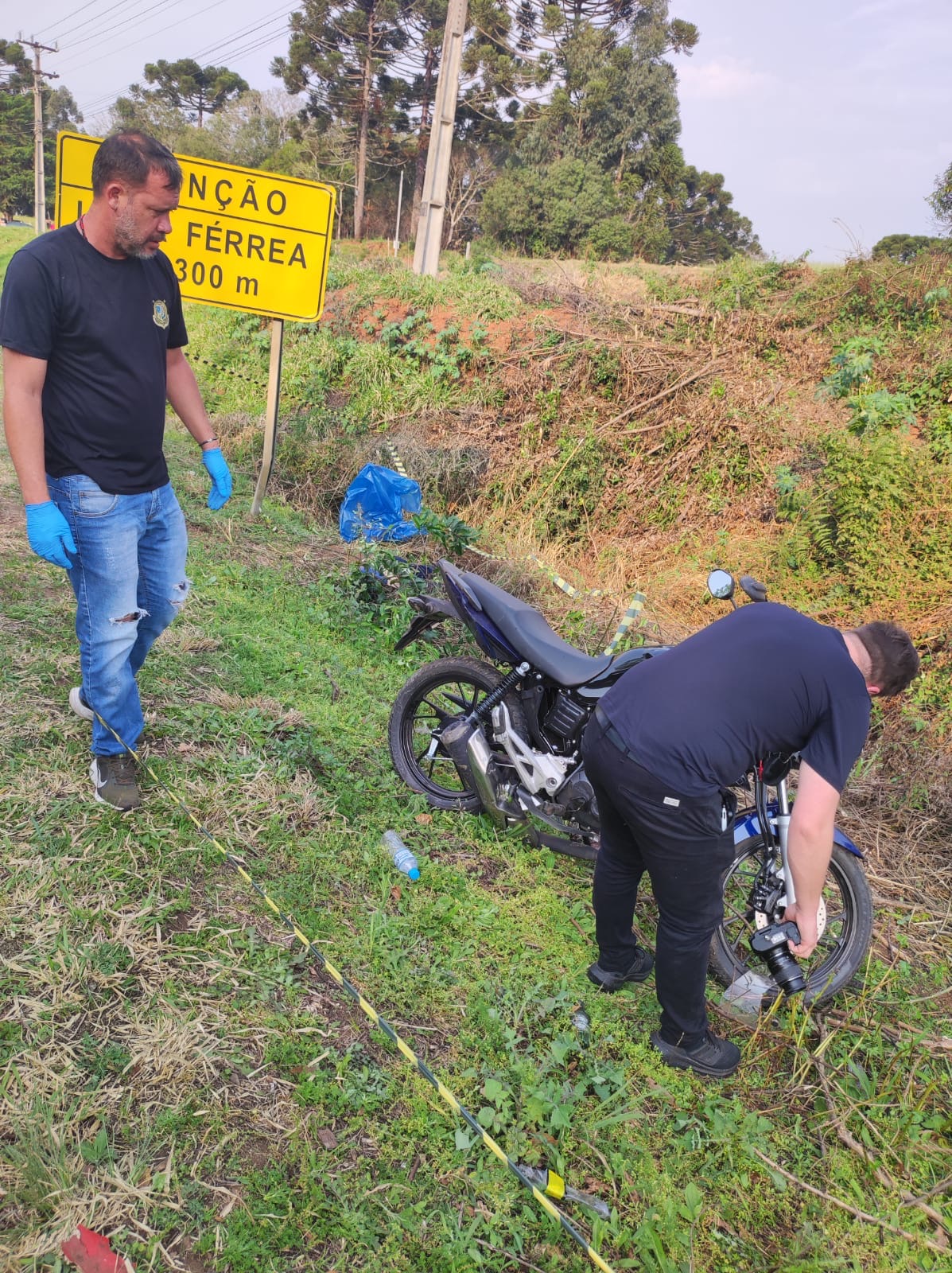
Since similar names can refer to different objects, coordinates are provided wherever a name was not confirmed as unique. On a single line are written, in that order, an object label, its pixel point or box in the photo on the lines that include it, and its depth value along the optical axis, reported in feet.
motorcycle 9.53
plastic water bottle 10.93
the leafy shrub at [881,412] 23.47
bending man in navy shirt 7.35
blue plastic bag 23.13
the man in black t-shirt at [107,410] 8.87
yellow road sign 21.61
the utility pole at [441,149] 42.68
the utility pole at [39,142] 107.14
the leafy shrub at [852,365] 26.07
